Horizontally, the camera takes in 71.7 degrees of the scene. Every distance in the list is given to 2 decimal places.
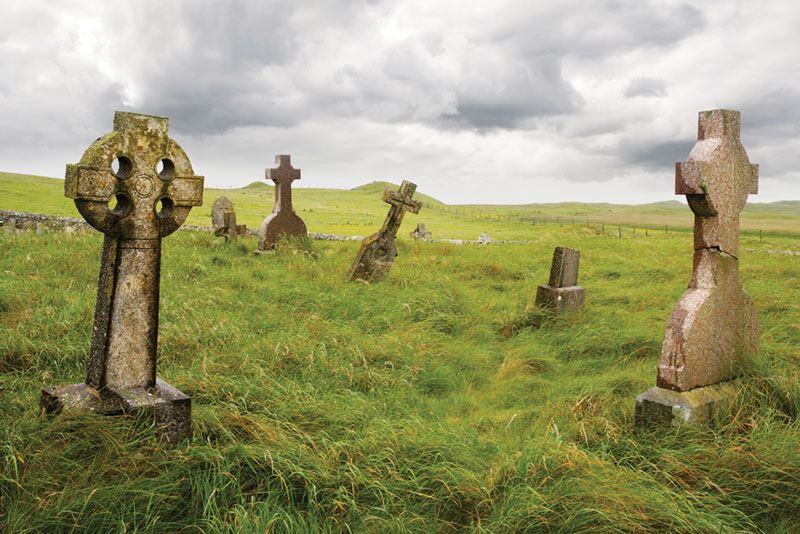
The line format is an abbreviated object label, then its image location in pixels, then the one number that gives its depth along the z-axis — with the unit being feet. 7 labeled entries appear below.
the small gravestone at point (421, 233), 78.23
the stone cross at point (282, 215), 46.42
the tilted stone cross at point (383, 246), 36.68
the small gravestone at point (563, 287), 30.32
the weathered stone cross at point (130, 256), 12.99
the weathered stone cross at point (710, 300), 15.74
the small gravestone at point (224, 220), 47.47
